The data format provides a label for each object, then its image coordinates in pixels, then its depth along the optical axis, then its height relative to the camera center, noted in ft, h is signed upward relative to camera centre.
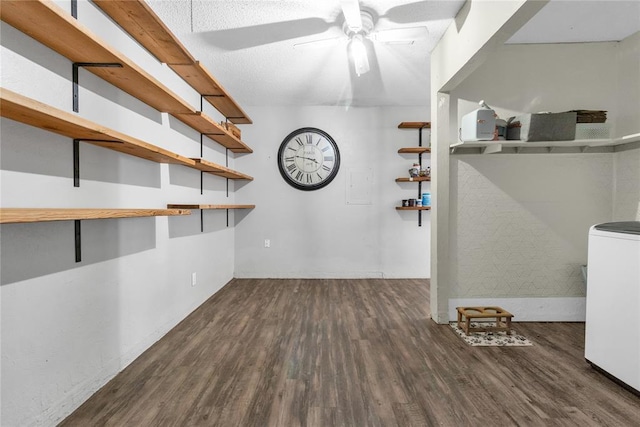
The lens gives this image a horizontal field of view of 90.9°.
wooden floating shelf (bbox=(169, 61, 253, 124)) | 8.11 +3.69
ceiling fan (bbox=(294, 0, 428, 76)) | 7.43 +4.40
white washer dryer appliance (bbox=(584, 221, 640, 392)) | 5.80 -1.83
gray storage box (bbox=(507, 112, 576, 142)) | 8.30 +2.19
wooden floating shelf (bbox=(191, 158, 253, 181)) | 8.68 +1.31
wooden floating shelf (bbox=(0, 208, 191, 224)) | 3.38 -0.06
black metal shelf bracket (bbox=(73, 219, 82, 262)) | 5.30 -0.53
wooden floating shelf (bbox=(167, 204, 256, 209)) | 8.45 +0.09
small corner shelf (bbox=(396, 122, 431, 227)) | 13.78 +2.57
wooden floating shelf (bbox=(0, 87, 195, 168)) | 3.46 +1.17
